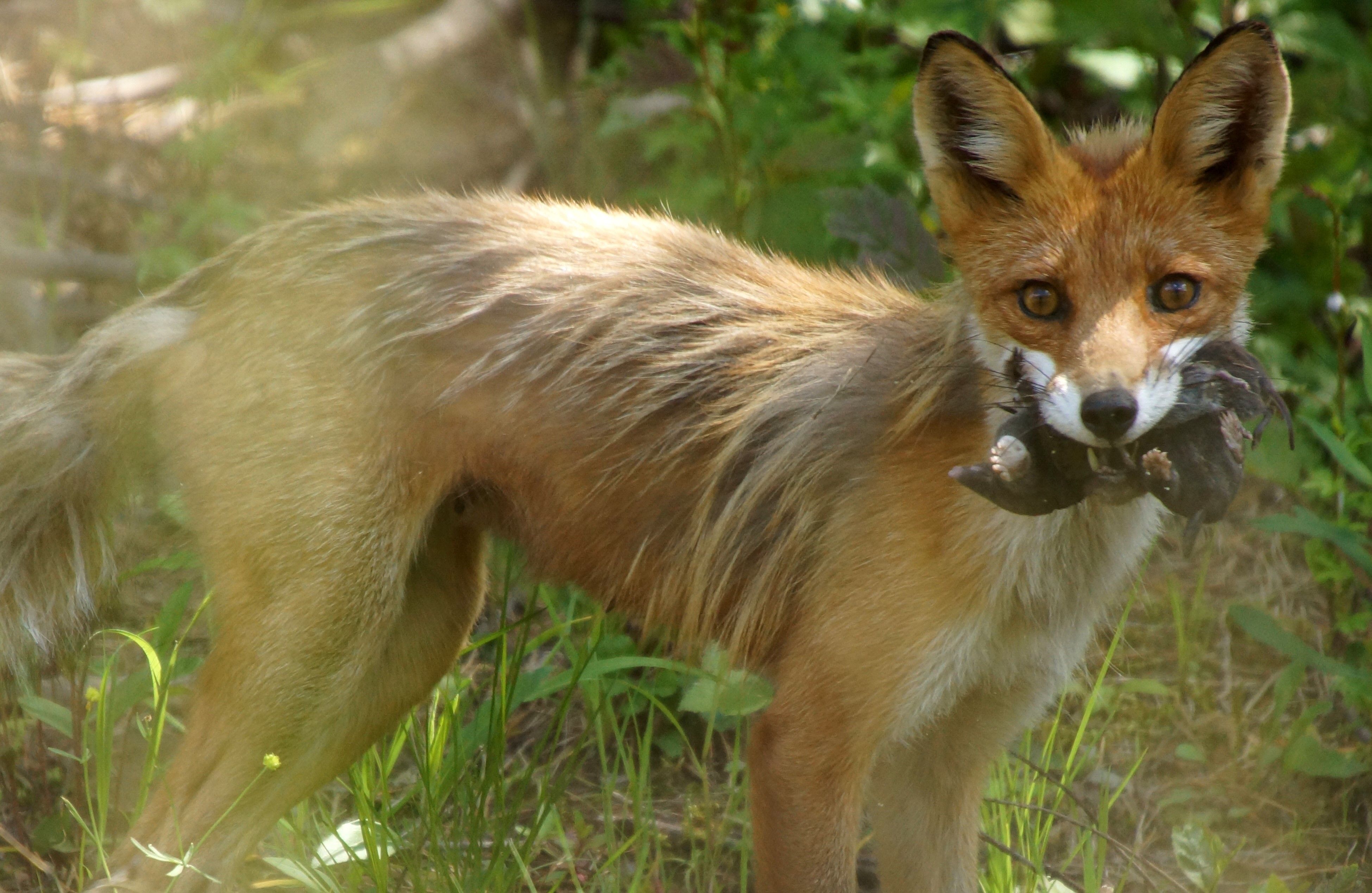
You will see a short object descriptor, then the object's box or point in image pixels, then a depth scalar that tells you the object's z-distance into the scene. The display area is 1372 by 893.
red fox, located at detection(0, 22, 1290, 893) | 6.71
